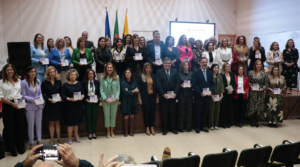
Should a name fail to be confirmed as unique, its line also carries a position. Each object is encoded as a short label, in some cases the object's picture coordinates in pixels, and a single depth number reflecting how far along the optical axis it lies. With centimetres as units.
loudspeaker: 477
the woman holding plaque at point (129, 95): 530
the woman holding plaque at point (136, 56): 582
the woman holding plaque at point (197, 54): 637
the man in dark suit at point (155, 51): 600
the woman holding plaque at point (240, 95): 591
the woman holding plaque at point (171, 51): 605
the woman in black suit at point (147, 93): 540
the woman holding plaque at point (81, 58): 563
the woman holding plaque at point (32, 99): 448
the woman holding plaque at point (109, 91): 517
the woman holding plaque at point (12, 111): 427
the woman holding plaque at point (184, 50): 627
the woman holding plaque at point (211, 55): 628
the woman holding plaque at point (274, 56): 679
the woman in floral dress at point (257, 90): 592
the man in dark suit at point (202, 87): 559
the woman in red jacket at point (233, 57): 654
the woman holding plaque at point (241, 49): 657
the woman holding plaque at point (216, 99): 574
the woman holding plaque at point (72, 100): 486
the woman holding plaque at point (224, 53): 635
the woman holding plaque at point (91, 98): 507
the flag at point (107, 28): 859
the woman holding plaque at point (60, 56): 558
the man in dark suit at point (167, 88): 545
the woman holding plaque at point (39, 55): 552
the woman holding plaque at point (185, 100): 561
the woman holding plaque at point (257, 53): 669
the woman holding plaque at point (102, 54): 581
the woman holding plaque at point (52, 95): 470
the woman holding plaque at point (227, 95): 584
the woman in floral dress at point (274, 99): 596
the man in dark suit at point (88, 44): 650
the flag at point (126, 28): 878
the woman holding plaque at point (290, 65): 681
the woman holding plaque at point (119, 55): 583
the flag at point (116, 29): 858
